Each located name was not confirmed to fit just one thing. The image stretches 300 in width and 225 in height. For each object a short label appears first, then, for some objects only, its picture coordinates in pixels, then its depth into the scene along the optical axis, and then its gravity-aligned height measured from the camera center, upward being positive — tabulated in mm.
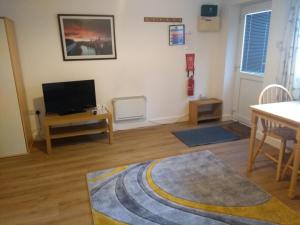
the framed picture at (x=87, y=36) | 3432 +341
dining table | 2074 -607
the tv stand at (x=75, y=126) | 3199 -1048
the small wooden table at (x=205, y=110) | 4219 -1036
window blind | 3569 +191
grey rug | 1949 -1348
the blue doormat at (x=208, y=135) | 3508 -1282
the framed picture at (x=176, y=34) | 3972 +378
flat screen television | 3338 -548
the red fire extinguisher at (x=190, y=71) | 4207 -282
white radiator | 3893 -848
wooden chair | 2421 -839
